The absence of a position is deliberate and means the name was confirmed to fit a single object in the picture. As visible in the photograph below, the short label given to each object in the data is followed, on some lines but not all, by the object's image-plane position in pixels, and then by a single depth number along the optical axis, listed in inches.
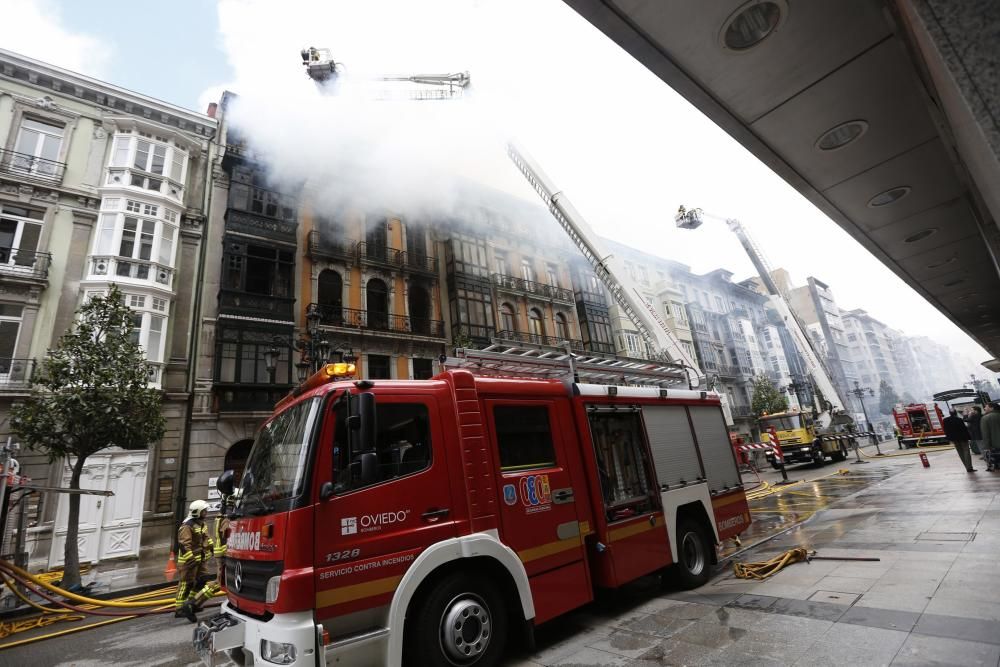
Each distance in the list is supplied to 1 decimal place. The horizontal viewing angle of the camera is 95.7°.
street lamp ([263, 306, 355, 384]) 446.3
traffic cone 423.6
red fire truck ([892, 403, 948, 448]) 930.1
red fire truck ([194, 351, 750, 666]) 132.1
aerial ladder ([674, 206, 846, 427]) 842.8
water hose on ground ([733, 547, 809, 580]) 230.4
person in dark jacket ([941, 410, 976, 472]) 477.1
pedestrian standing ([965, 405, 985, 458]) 586.5
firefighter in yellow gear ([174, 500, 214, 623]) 273.9
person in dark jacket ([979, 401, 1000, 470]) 442.2
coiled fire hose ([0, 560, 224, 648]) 291.0
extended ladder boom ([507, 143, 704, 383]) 487.2
